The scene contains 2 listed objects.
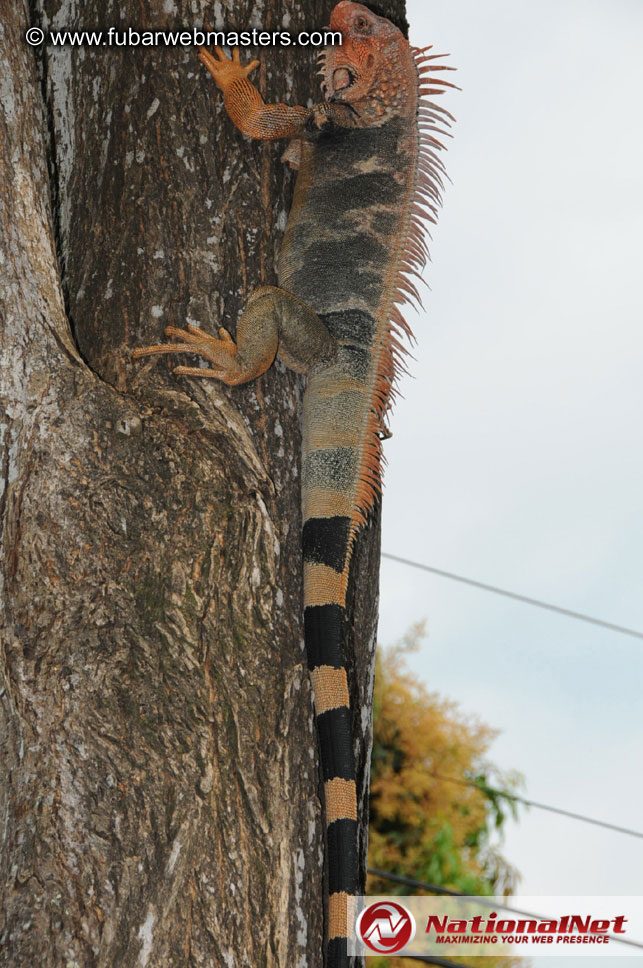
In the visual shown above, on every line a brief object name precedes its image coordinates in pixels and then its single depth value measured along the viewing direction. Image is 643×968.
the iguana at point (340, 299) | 2.35
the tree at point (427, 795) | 6.68
